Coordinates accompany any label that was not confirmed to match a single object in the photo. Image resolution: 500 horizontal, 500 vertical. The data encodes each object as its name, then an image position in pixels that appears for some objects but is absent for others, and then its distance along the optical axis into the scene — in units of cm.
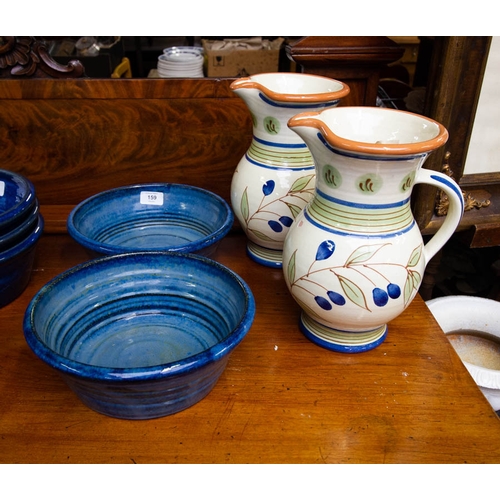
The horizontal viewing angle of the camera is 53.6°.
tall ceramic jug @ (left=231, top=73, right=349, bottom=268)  70
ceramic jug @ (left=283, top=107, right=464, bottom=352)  55
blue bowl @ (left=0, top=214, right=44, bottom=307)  71
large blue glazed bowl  54
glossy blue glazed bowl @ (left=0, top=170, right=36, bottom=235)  69
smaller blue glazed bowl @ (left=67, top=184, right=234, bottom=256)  84
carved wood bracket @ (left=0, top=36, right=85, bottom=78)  88
